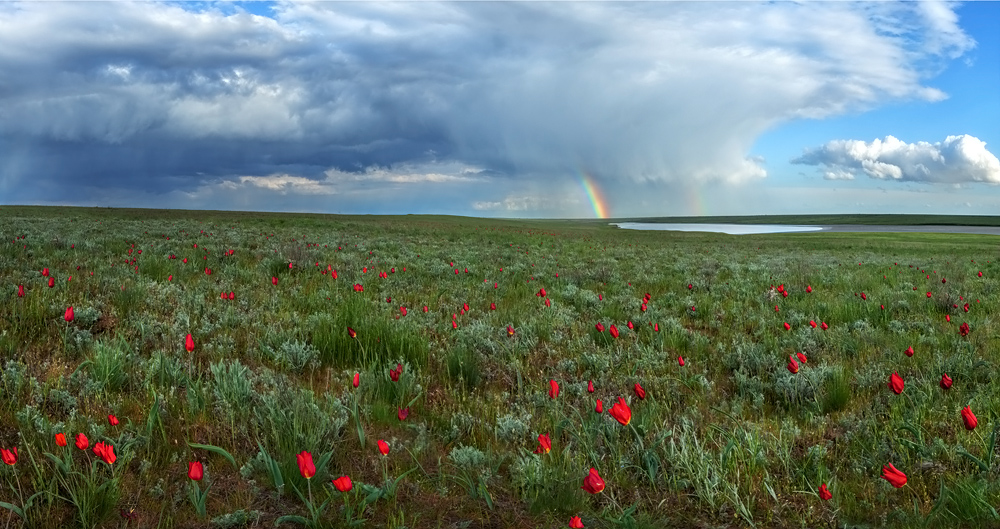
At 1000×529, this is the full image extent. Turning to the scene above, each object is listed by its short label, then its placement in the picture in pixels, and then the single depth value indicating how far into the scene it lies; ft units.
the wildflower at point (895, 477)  9.07
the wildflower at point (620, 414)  10.54
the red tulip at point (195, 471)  9.00
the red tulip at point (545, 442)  10.34
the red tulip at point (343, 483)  8.38
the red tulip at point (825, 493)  9.67
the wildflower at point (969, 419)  10.80
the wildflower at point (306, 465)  8.76
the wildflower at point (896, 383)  12.75
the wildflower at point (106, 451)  9.32
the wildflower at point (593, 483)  9.15
